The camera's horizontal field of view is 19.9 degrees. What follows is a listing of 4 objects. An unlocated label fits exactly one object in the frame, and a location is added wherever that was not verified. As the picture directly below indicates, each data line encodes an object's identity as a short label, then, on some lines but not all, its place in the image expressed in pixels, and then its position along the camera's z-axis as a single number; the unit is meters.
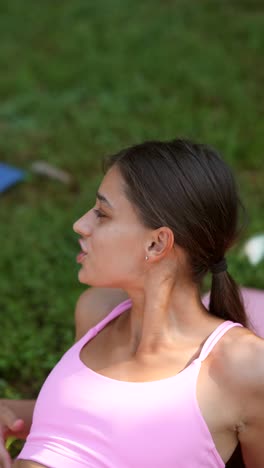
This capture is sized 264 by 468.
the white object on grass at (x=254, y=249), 3.70
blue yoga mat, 4.55
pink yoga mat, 2.73
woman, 1.94
